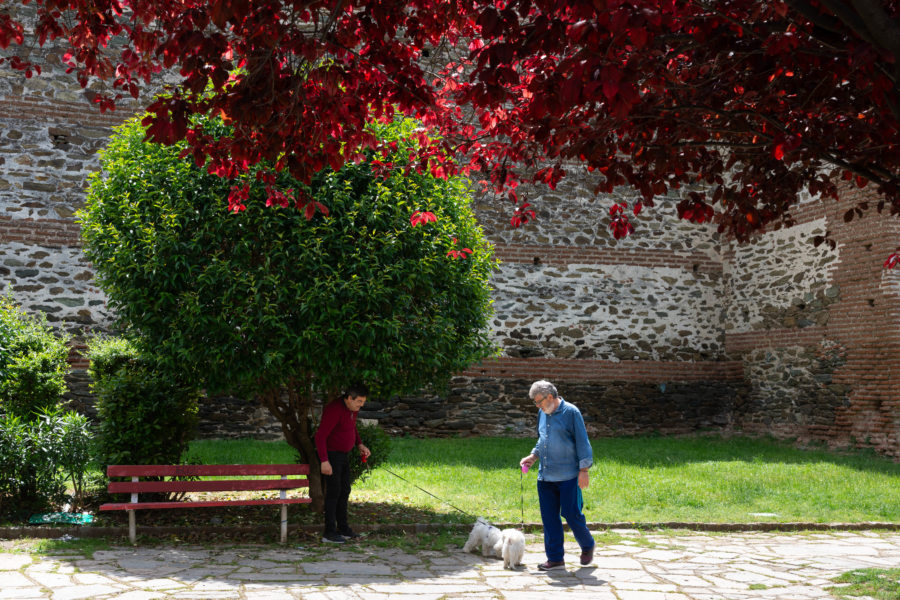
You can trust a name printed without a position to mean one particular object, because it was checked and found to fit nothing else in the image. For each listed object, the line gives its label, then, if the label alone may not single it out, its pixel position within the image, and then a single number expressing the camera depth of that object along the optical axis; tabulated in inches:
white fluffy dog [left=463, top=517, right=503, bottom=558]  269.7
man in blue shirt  259.1
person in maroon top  293.7
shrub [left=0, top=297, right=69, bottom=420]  328.8
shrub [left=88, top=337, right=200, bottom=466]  311.0
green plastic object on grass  298.8
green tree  288.5
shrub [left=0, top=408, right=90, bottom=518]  298.4
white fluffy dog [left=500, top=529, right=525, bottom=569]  255.0
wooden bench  287.6
